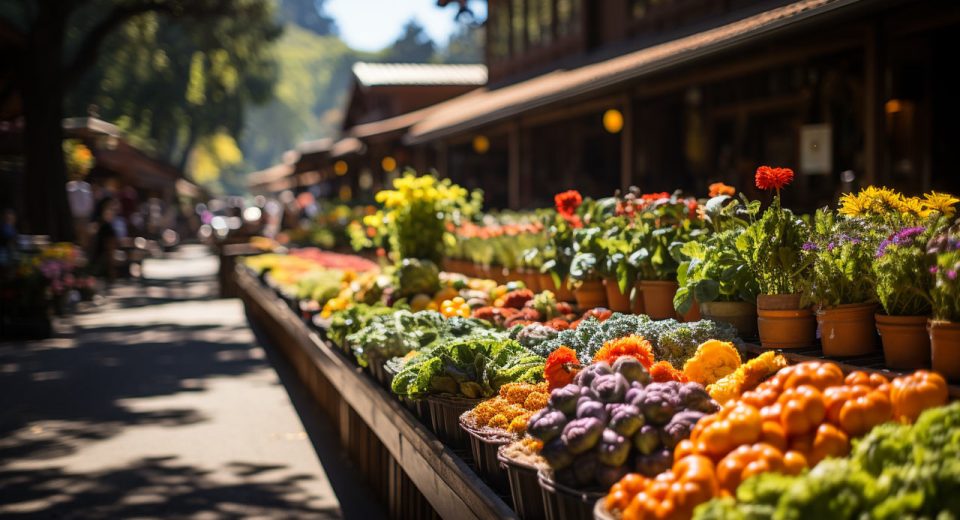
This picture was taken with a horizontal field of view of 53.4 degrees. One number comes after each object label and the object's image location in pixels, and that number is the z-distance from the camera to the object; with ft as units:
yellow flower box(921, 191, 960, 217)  11.62
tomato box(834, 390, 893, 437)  8.64
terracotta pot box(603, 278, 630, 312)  18.44
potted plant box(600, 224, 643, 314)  17.83
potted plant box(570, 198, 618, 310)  19.12
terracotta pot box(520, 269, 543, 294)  24.70
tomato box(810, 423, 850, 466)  8.46
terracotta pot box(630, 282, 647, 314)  17.60
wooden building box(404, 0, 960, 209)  29.86
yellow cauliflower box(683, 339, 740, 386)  12.32
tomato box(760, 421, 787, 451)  8.59
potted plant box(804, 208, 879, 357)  11.78
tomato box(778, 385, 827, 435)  8.71
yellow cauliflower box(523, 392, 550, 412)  12.53
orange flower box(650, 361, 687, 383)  11.53
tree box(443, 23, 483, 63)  379.92
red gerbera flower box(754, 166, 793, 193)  13.10
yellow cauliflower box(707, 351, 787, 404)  11.35
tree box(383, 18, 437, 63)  387.34
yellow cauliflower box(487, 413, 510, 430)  12.26
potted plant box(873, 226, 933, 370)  10.57
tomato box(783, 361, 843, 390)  9.41
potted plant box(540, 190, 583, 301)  21.01
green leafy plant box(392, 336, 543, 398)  14.19
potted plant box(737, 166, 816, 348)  12.94
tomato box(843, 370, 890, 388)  9.37
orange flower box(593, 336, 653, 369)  12.42
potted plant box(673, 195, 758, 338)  14.03
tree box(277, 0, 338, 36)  612.70
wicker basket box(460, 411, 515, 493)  11.80
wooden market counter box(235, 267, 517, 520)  12.37
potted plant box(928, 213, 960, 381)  9.84
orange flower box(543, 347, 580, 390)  12.43
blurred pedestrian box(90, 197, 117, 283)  71.67
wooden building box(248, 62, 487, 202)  85.87
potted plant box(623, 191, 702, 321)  16.87
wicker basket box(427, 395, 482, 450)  13.78
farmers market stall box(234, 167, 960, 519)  8.11
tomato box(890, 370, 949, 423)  8.62
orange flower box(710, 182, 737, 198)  16.67
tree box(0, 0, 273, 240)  63.62
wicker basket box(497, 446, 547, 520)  10.38
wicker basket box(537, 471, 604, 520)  9.25
